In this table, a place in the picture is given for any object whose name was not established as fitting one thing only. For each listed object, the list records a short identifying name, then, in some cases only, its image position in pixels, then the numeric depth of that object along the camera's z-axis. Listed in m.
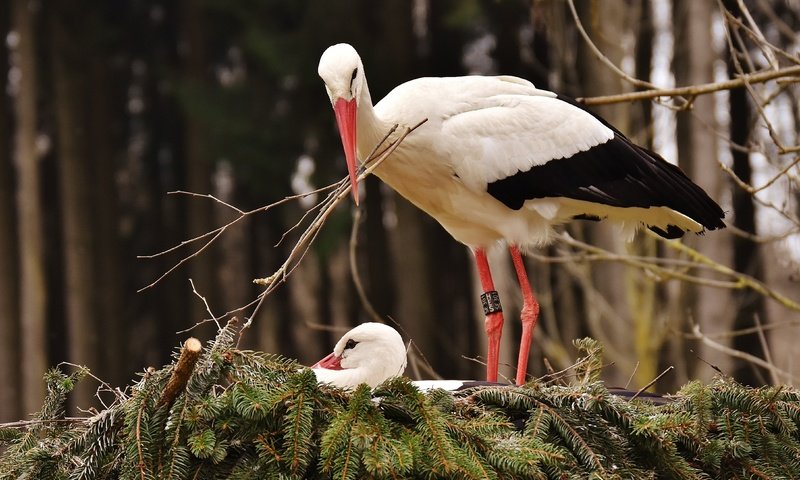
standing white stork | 5.86
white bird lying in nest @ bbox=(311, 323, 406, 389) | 5.36
